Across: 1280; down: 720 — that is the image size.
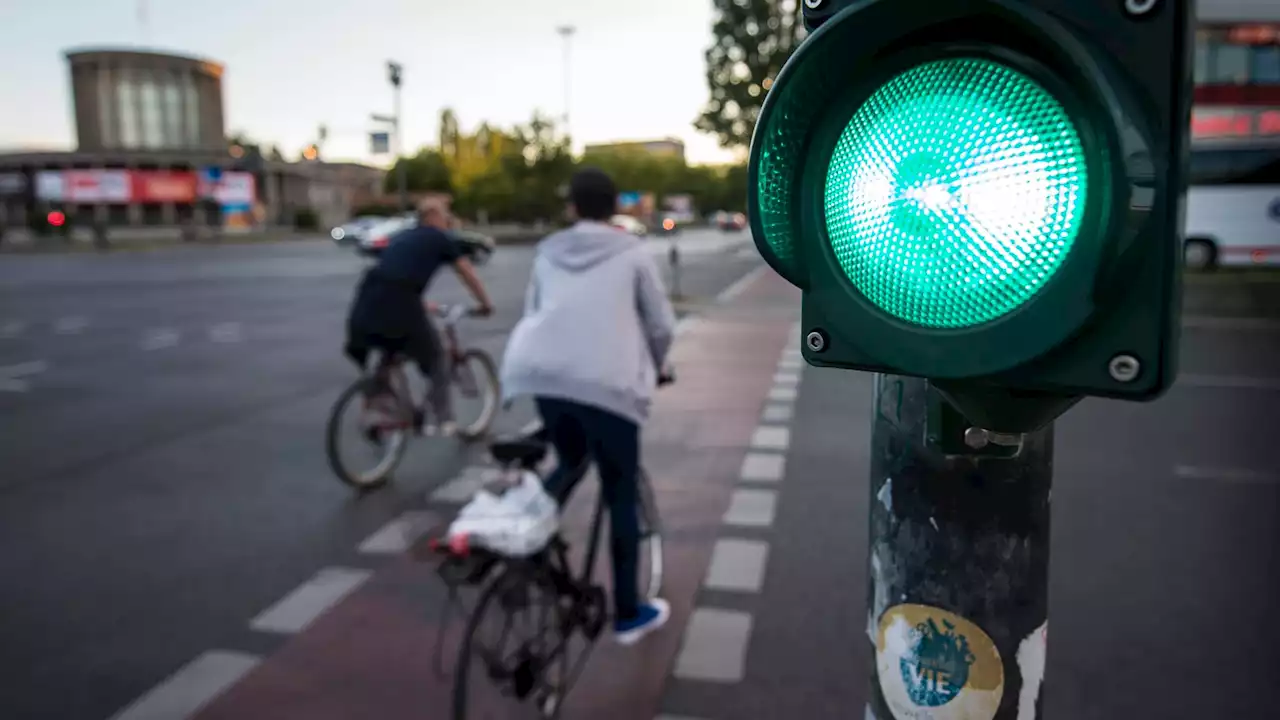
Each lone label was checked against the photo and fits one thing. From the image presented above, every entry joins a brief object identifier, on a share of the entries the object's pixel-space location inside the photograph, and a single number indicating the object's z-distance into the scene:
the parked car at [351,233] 48.00
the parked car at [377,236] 35.53
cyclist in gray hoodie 3.54
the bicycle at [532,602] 3.04
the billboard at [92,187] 63.59
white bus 21.28
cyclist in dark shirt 6.18
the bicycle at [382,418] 6.11
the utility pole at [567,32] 68.75
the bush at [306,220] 66.12
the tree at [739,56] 25.69
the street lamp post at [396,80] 29.98
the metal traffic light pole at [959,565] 1.08
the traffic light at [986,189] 0.74
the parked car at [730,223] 73.19
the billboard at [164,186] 66.62
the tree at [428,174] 78.56
